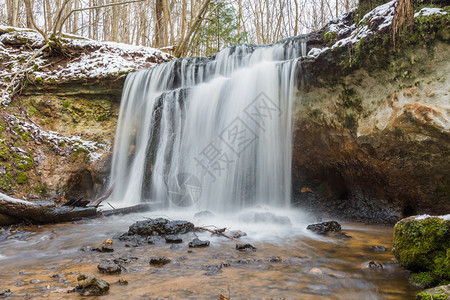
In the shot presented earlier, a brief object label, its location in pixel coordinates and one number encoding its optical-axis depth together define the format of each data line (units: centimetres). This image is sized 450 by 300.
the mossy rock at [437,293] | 170
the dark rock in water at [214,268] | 256
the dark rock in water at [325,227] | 425
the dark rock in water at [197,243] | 340
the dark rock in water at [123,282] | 227
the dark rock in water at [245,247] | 331
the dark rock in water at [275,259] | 294
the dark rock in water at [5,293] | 199
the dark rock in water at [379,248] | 331
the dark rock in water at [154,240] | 357
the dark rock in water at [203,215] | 537
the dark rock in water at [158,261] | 277
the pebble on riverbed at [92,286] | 205
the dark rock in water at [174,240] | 356
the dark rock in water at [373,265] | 271
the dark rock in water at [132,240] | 350
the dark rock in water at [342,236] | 393
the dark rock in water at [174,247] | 334
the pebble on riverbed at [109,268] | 250
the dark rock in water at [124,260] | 278
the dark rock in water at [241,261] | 283
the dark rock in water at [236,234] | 394
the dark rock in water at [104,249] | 322
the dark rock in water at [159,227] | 392
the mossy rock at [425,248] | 218
